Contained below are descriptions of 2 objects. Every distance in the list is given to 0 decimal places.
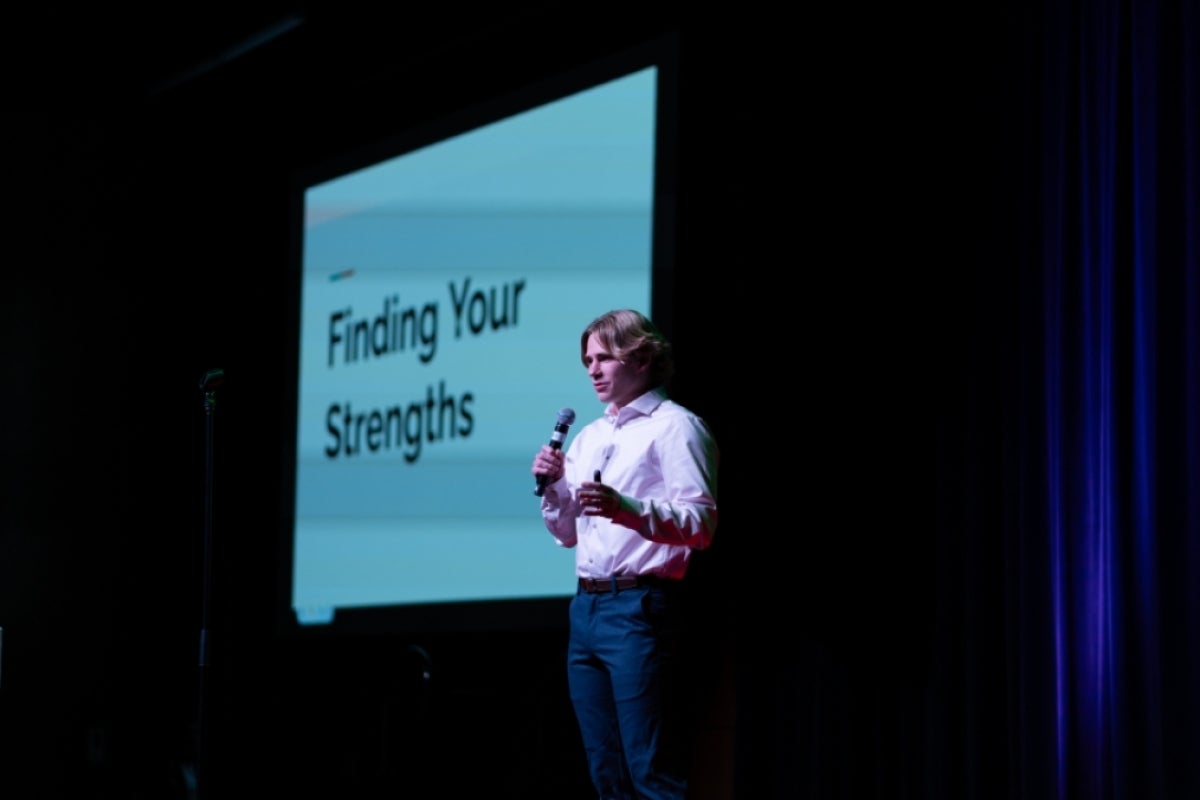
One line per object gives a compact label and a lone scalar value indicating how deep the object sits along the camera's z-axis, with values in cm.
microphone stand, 620
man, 581
